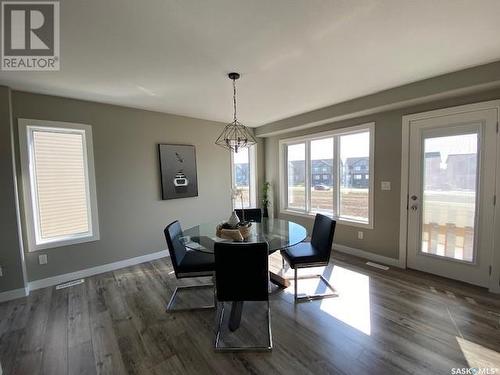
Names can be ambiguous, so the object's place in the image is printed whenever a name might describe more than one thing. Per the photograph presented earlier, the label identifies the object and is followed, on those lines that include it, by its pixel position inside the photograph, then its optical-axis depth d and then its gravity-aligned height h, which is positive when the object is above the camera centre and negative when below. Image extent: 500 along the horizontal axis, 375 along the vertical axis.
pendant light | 2.39 +0.84
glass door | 2.51 -0.30
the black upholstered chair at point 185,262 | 2.26 -0.92
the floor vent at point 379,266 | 3.15 -1.37
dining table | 2.17 -0.71
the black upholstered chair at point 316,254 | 2.42 -0.91
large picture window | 3.56 -0.03
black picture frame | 3.71 +0.09
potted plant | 5.13 -0.53
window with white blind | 2.72 -0.06
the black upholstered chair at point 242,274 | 1.77 -0.81
